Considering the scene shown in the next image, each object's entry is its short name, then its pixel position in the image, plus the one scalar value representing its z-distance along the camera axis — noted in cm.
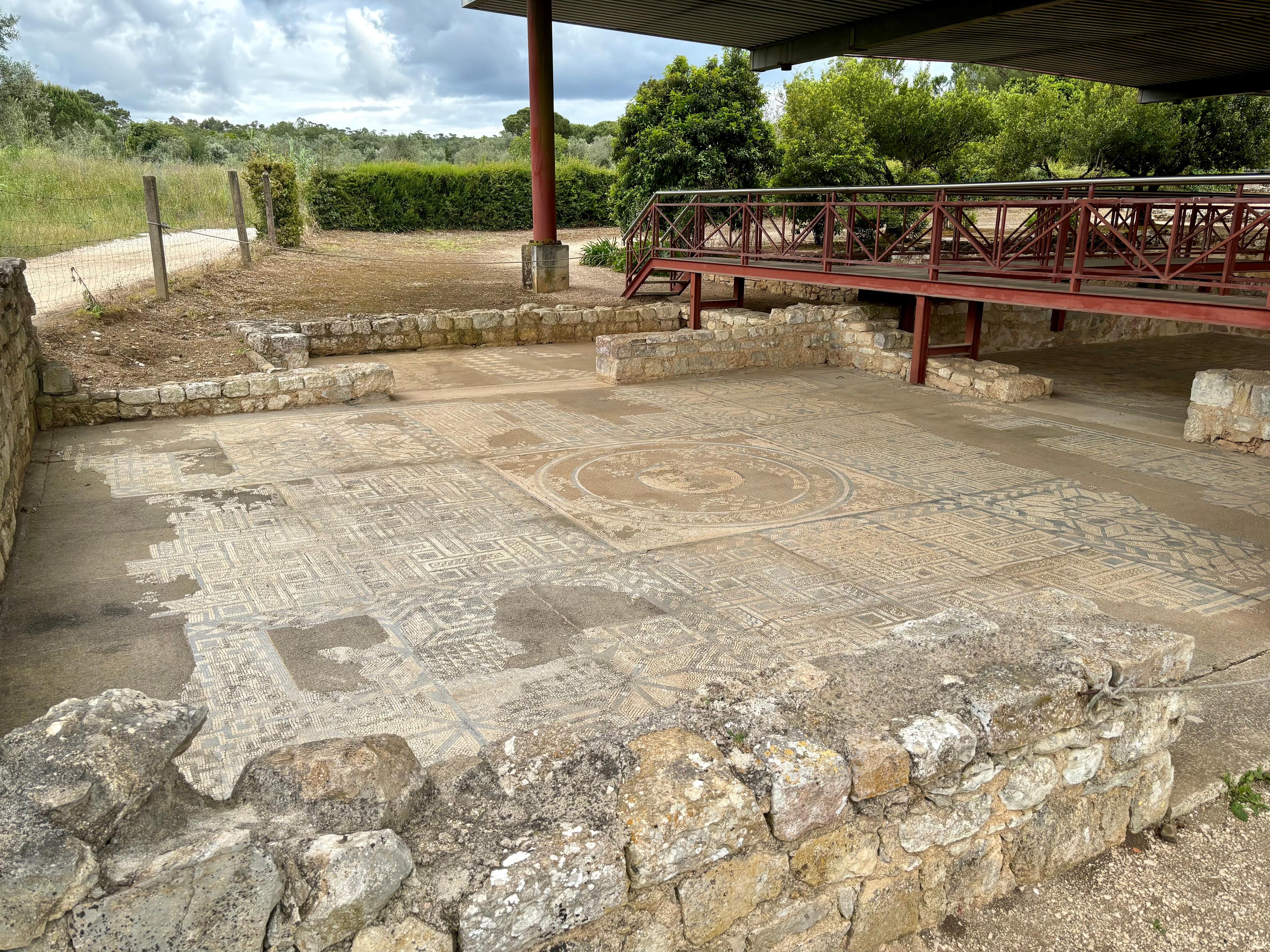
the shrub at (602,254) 2041
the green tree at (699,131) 1847
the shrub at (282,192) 1842
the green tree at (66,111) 3073
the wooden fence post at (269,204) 1789
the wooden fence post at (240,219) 1549
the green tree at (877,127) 1850
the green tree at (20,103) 2347
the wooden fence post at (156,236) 1182
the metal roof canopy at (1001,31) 1333
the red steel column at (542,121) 1521
